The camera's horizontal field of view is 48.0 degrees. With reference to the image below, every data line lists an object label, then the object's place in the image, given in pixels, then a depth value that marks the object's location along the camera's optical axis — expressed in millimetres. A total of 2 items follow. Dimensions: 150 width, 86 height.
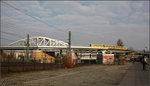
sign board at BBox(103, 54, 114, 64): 57294
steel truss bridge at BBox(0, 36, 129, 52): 114062
